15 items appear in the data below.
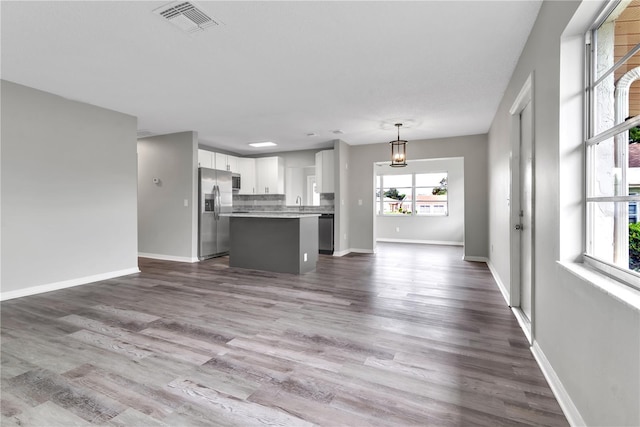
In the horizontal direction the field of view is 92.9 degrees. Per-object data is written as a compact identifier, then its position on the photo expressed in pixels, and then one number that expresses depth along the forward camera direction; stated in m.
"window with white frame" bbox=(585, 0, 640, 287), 1.26
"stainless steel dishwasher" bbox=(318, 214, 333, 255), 6.87
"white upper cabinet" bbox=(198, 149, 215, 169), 6.53
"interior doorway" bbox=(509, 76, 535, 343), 2.86
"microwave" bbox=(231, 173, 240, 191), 7.46
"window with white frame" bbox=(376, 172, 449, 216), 8.79
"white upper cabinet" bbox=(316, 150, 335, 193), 6.92
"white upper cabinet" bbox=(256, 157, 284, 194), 7.67
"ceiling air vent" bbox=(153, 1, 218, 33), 2.17
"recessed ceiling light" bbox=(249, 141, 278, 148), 6.89
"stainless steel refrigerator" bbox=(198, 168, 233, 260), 6.01
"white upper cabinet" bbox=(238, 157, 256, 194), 7.72
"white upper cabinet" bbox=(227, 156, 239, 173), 7.33
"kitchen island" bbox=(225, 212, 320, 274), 4.84
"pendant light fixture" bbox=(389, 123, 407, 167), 5.06
